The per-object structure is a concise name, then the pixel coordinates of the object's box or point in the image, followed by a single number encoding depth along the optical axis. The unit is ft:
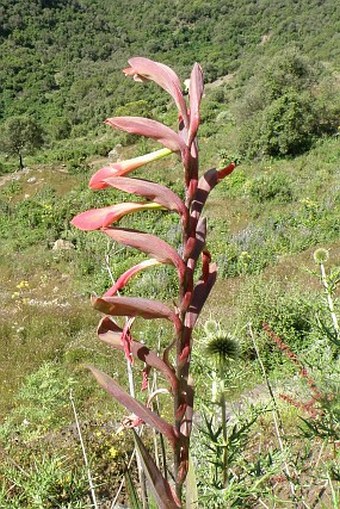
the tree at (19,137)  100.83
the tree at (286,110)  57.77
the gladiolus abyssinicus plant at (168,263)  2.80
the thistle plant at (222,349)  3.45
